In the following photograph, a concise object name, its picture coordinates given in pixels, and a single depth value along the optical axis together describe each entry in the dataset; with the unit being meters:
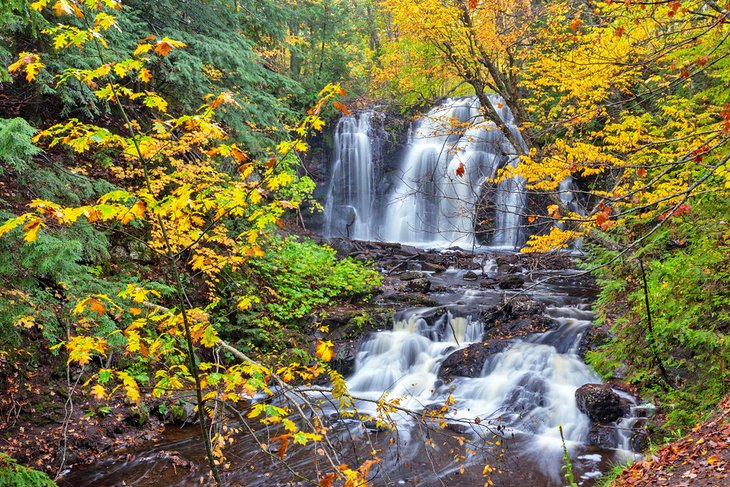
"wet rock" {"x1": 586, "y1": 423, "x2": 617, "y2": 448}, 6.37
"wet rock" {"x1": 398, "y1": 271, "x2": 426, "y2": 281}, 13.42
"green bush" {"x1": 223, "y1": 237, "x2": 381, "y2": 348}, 9.41
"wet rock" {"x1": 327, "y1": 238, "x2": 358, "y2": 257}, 15.75
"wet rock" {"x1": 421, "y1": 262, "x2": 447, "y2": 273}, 14.68
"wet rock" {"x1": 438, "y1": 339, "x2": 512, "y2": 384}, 8.60
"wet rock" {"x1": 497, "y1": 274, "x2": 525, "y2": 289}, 12.12
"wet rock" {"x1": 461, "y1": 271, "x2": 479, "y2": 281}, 13.48
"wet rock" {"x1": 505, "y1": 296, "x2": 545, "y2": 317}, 9.99
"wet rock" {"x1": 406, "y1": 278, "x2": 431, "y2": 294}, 12.29
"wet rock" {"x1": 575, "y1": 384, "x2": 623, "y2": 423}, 6.72
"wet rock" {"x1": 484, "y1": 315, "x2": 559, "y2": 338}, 9.33
